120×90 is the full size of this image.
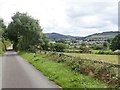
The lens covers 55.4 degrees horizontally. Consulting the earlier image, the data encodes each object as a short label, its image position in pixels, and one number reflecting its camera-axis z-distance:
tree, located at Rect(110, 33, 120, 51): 34.14
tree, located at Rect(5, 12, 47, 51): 26.02
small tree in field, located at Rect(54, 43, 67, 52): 35.18
